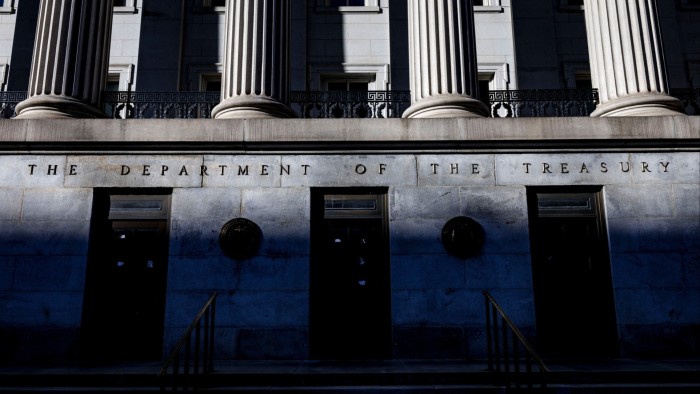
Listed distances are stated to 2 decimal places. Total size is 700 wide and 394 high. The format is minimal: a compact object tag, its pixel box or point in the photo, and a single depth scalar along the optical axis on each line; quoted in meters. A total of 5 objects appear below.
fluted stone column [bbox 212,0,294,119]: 11.91
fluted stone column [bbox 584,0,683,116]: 11.89
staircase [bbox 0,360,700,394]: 8.08
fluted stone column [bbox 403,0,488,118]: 11.90
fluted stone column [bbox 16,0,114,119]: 11.91
